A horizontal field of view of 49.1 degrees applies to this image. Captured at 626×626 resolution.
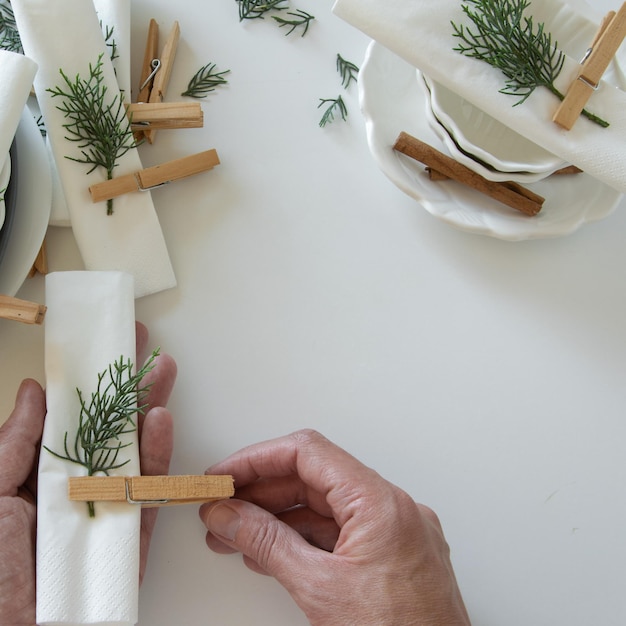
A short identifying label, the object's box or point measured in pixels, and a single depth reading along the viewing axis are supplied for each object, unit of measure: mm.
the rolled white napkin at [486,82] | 732
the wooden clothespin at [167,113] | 822
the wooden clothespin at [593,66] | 711
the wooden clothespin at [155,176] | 811
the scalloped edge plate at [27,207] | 758
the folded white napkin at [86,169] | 781
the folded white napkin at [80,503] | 653
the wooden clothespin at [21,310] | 683
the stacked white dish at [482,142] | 770
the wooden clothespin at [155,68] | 876
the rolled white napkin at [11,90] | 698
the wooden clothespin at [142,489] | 662
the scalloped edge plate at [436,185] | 836
